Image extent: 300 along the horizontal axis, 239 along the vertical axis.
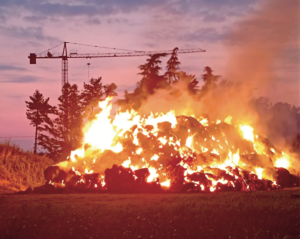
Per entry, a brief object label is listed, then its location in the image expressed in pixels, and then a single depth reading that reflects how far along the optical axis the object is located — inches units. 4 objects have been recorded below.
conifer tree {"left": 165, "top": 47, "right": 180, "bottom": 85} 2326.5
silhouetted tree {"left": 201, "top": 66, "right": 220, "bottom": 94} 2142.2
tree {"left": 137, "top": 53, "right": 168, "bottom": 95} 2219.5
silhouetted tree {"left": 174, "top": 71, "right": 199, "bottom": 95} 2018.9
